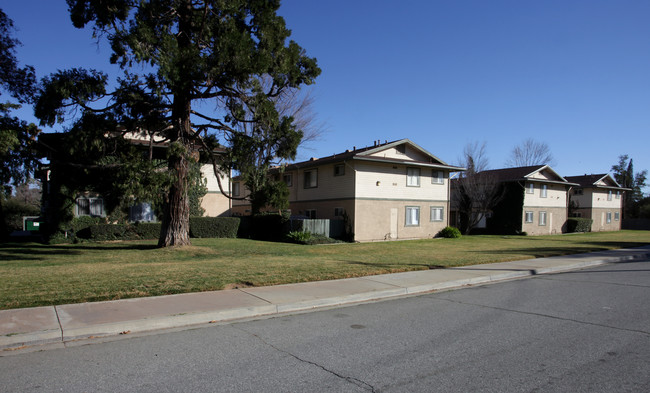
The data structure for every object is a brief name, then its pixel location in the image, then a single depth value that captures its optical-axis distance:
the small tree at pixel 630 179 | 83.79
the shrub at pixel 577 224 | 43.41
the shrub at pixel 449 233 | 31.17
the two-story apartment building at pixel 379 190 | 26.89
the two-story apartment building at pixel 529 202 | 38.47
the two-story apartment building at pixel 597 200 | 48.06
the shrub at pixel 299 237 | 24.83
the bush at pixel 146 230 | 23.33
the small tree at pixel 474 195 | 36.78
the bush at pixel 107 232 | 22.09
